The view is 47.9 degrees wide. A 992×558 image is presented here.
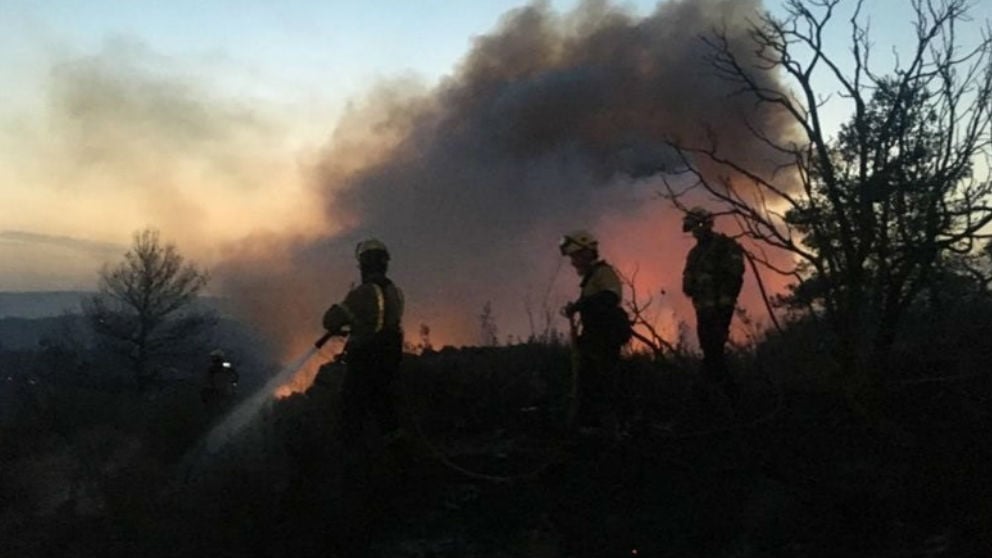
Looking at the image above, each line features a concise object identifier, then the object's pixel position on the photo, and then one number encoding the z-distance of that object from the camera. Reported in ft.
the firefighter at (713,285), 30.96
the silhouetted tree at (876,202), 28.14
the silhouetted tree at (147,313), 148.56
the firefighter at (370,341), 27.25
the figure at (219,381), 49.61
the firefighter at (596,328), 28.89
